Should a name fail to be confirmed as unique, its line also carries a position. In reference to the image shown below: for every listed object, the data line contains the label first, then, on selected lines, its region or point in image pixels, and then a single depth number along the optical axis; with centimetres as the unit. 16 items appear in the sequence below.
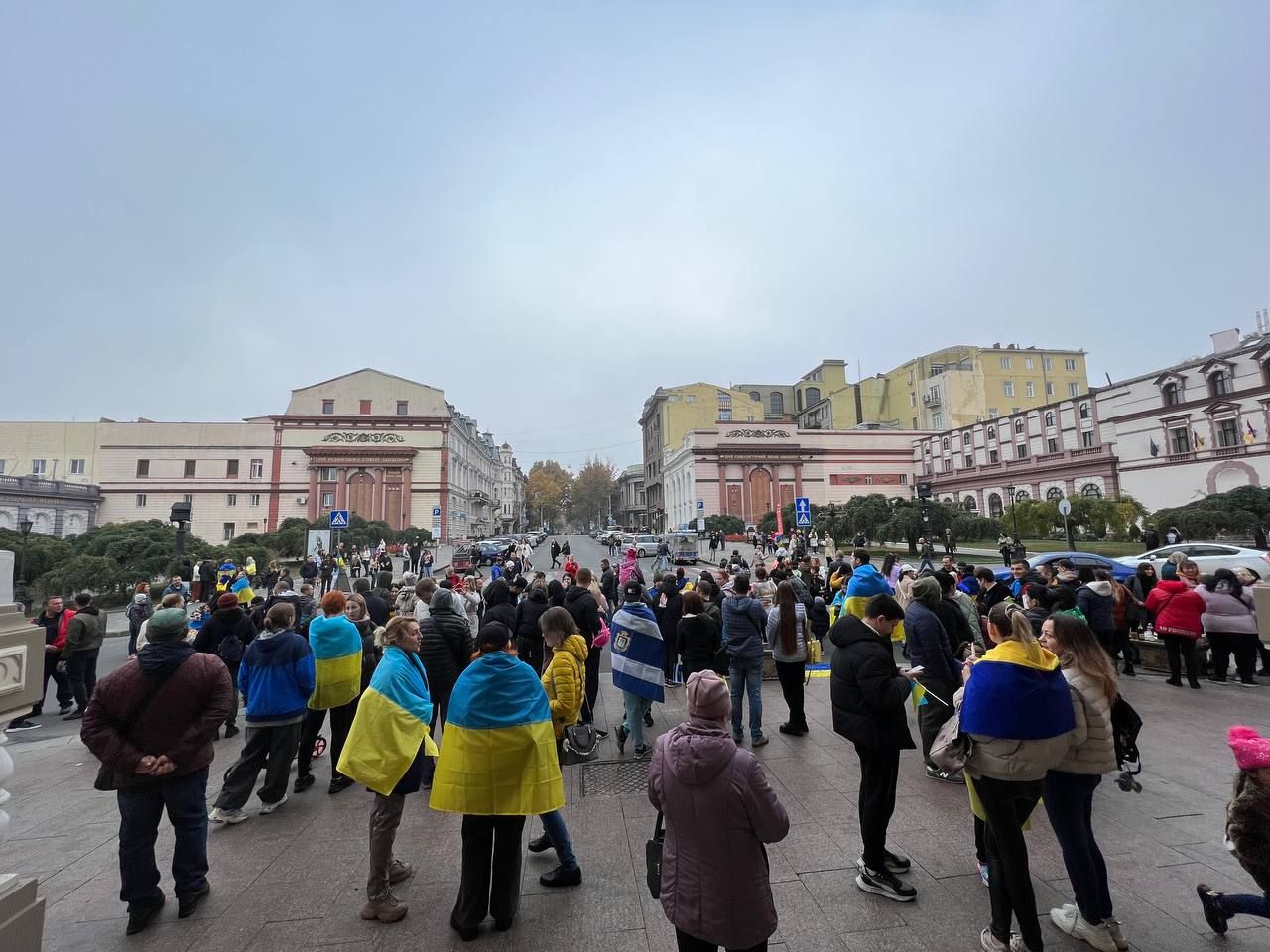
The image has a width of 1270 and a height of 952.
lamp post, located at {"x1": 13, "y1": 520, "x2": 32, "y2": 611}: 1852
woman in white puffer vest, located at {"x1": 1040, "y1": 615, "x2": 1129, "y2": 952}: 325
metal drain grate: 552
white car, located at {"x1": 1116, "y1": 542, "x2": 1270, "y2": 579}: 1604
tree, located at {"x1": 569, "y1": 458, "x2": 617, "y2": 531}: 11381
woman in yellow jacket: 454
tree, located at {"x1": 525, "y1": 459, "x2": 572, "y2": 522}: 11344
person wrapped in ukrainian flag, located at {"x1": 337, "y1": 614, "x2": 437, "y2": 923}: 370
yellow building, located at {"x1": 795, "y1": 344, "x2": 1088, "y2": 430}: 6600
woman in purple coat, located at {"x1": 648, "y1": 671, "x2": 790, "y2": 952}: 241
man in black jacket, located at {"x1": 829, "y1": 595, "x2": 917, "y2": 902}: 379
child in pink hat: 290
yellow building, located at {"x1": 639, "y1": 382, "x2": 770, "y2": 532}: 8056
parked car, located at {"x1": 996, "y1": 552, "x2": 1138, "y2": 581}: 1561
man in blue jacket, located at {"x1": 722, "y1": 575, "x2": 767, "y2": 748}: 647
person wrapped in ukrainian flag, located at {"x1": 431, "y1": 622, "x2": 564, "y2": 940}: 345
